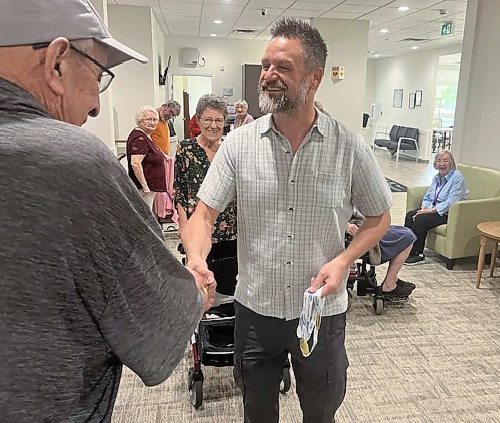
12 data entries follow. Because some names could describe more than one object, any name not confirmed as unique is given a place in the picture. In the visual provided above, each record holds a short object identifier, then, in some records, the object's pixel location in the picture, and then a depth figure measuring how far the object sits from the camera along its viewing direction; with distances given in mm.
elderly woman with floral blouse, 2793
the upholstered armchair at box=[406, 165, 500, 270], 4238
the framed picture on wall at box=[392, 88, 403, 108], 13609
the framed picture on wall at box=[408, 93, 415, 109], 12820
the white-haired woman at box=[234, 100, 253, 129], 5516
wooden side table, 3739
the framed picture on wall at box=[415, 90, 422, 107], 12477
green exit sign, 7754
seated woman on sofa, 4500
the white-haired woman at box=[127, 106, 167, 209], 4359
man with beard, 1415
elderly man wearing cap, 562
